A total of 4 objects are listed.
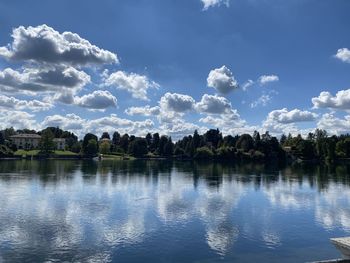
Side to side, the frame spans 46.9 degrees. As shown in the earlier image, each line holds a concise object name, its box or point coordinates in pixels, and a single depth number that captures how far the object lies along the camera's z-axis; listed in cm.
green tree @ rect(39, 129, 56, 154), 18825
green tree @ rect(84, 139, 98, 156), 19800
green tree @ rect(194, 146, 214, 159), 19588
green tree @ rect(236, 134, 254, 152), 19475
